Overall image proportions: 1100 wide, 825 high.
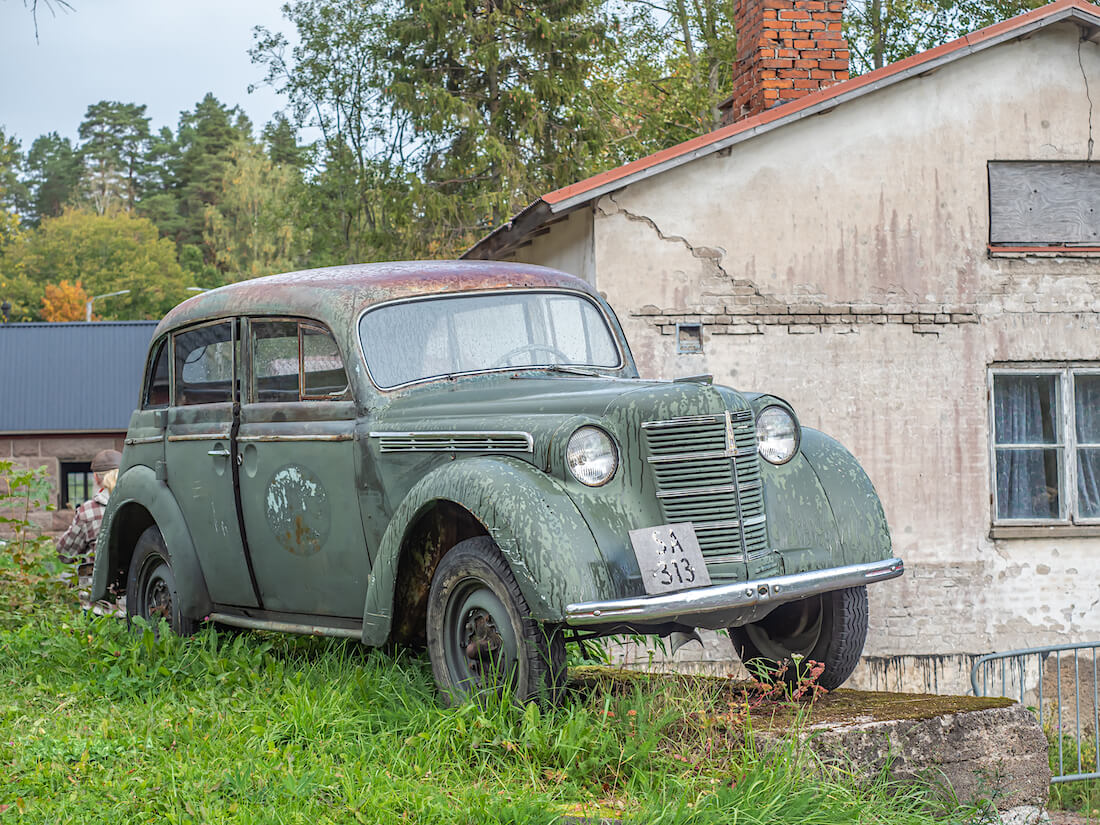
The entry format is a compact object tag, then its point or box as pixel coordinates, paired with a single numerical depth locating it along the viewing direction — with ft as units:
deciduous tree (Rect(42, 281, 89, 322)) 194.70
